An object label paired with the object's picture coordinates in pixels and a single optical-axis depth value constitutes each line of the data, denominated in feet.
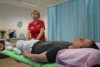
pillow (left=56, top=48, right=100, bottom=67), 3.17
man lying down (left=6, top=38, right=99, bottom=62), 4.20
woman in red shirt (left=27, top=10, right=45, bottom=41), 8.13
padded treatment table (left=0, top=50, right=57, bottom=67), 4.22
